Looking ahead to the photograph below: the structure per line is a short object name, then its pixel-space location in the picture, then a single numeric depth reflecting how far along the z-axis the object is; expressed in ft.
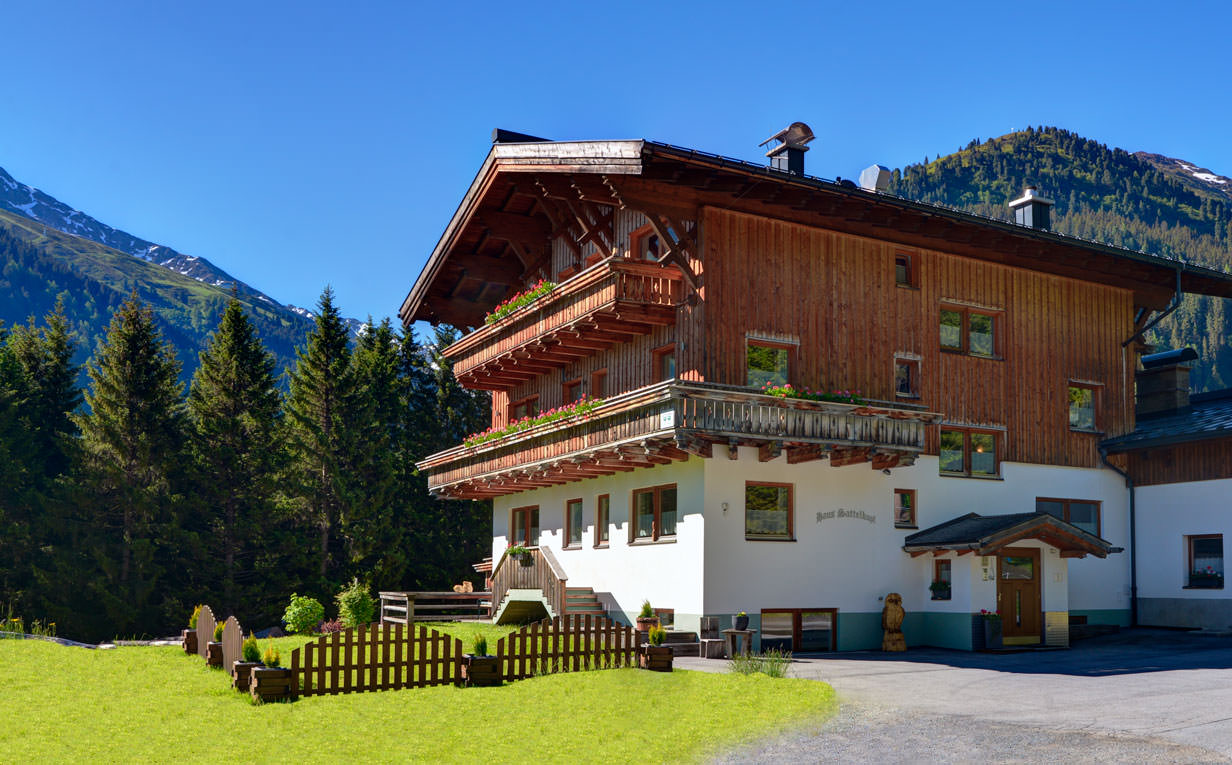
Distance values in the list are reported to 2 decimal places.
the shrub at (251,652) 58.80
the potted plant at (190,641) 83.76
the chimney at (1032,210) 117.80
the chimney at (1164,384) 115.65
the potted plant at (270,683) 56.34
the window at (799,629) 88.63
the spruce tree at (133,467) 159.63
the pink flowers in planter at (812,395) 85.92
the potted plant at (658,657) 66.90
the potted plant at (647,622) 83.92
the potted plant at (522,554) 103.05
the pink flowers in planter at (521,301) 106.11
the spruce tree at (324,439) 164.76
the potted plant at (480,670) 62.13
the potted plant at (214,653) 72.38
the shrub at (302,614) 106.52
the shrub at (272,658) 57.52
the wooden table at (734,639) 79.36
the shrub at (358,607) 111.86
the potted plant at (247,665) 58.70
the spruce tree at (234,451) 166.50
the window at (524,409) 124.06
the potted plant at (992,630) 89.97
